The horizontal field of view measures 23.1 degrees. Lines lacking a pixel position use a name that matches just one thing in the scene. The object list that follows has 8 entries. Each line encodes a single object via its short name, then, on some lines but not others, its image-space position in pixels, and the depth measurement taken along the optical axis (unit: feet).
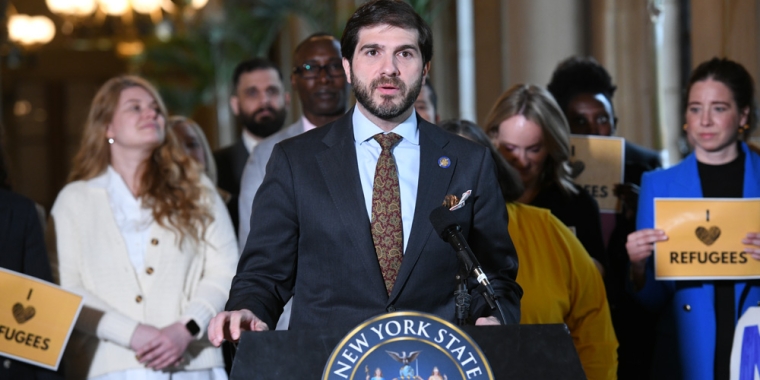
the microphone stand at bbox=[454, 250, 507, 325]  14.70
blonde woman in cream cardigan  27.10
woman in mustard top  24.14
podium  13.69
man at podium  16.76
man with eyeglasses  30.02
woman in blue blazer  25.51
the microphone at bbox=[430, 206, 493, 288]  14.67
